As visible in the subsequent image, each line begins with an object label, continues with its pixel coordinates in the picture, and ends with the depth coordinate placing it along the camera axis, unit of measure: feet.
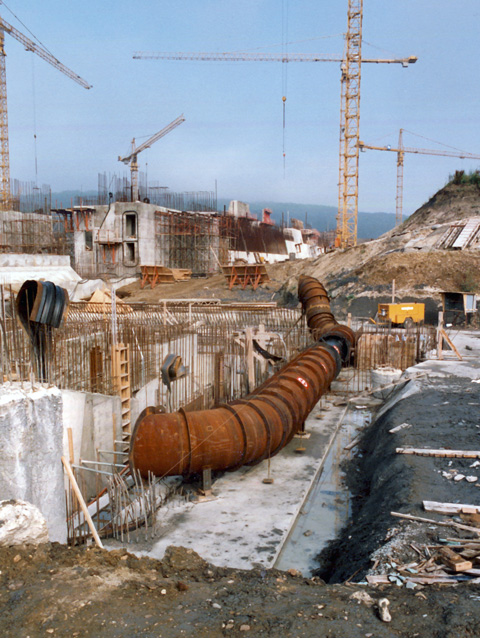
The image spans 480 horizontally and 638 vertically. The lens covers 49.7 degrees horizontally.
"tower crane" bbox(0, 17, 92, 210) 209.15
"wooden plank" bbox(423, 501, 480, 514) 23.47
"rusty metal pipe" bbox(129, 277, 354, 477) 28.78
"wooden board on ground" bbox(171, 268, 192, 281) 146.89
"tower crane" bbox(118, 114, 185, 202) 202.14
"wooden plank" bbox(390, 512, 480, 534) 21.63
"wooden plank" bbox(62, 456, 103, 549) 19.52
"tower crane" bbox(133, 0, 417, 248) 185.47
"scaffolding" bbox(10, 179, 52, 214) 146.00
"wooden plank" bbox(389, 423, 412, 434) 37.65
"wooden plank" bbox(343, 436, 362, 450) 43.94
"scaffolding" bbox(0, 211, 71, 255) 134.10
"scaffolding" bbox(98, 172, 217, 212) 164.66
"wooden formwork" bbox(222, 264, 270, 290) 131.95
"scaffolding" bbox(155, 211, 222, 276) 155.74
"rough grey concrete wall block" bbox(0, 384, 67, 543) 17.75
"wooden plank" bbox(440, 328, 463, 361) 57.84
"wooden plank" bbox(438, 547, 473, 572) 17.97
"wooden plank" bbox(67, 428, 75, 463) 30.07
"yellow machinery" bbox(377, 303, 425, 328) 81.46
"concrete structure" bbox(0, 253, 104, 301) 111.24
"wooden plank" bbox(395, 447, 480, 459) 30.53
